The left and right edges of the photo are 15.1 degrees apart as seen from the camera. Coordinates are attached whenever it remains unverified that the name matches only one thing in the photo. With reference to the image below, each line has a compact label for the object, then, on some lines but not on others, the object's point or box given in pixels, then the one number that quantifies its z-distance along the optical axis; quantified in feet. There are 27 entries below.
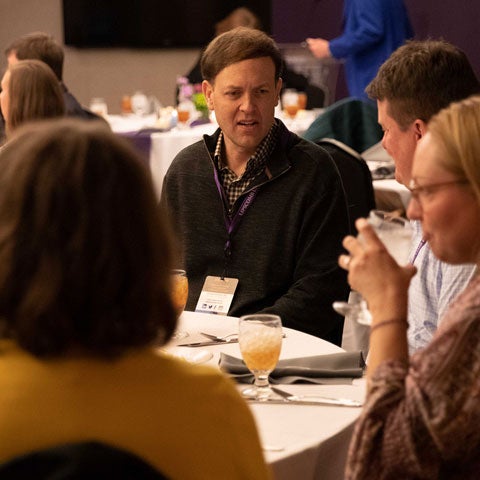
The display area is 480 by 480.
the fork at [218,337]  14.57
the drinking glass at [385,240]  11.25
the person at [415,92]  15.16
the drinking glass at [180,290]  14.77
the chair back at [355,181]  23.64
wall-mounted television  66.35
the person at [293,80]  49.99
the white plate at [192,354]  13.48
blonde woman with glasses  9.14
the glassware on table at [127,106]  51.95
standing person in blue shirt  46.23
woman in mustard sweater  6.96
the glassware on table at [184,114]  43.37
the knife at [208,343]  14.35
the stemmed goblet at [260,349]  12.20
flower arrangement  44.53
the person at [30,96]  24.48
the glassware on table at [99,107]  47.27
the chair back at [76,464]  6.31
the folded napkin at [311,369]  12.72
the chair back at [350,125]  30.62
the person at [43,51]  35.68
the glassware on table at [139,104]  49.33
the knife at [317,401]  11.79
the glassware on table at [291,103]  43.75
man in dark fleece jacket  18.23
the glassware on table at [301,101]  46.33
